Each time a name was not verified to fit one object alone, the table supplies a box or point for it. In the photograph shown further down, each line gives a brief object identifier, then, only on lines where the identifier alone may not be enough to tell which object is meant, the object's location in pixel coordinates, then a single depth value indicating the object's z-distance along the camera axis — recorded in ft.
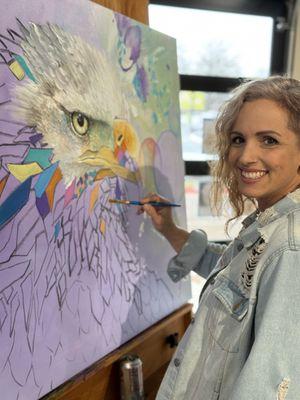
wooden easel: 3.02
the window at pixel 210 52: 5.89
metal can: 3.39
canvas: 2.45
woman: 2.28
